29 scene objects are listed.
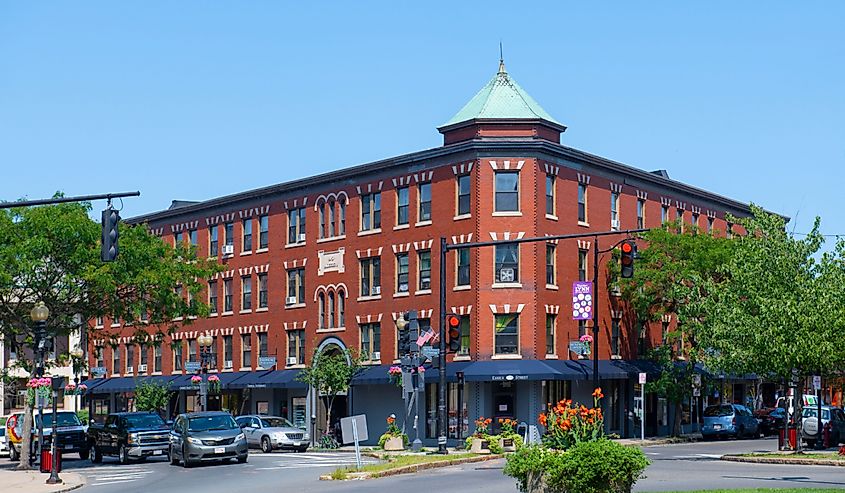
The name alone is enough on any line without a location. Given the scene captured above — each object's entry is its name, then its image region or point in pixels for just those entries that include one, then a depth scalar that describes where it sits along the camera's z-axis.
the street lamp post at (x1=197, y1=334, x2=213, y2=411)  53.82
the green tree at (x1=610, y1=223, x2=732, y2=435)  54.12
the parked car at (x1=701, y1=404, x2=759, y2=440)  55.62
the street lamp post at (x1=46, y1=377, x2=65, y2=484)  31.13
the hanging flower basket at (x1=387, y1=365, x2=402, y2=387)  50.66
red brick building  52.47
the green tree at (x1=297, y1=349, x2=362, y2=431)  55.34
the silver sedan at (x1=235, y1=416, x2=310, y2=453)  47.25
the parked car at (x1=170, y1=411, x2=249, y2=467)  37.12
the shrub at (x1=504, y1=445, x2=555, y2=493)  18.34
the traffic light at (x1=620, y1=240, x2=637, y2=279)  31.76
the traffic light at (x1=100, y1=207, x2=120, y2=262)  23.05
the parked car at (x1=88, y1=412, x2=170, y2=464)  40.94
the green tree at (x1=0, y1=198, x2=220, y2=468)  36.94
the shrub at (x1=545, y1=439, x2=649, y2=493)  17.86
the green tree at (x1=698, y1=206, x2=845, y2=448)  37.25
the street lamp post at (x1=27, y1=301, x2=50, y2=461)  33.38
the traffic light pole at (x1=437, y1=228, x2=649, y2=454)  38.56
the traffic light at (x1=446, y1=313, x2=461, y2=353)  36.31
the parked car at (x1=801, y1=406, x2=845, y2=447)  46.66
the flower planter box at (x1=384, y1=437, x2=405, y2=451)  44.16
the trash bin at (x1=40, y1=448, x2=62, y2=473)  35.12
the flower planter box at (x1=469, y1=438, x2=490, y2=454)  39.87
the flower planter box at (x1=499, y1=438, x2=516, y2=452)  39.75
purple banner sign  51.97
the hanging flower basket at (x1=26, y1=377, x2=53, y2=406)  34.09
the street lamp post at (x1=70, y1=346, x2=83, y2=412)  39.16
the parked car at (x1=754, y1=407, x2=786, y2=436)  59.56
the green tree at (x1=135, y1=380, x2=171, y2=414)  67.44
